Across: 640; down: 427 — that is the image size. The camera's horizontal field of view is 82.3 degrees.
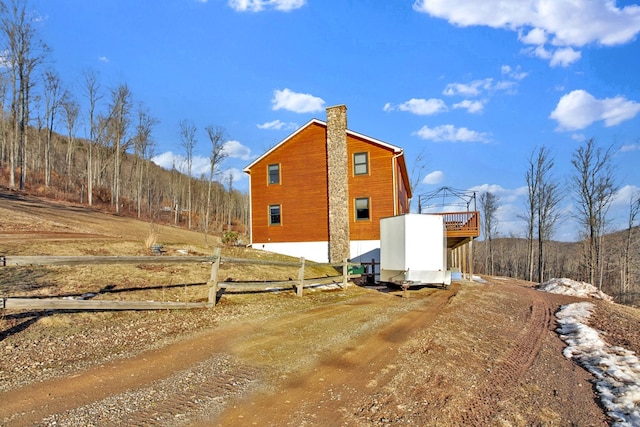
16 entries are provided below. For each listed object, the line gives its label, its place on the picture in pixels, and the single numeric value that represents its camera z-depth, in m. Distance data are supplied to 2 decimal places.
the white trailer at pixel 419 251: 15.04
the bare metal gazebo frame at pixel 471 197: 23.60
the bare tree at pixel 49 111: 40.88
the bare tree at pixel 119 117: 42.38
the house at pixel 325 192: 23.52
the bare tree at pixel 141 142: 49.13
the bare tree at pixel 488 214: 56.34
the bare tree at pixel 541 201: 41.48
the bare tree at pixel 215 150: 46.28
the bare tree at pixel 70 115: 43.81
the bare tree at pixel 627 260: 36.09
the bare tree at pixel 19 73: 32.62
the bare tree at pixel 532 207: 42.06
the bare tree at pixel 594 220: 35.84
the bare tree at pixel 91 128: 40.01
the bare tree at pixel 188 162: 50.14
